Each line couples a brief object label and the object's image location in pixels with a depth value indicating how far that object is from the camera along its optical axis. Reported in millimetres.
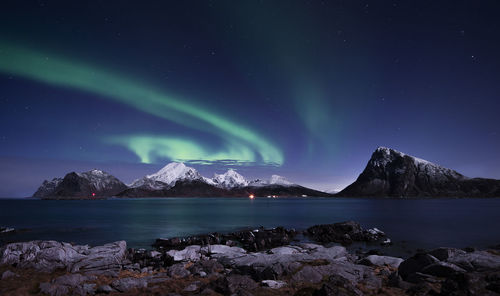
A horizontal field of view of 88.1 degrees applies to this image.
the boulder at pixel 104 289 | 17438
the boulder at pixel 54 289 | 17017
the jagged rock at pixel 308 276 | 18562
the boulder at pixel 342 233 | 44438
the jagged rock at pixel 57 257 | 23711
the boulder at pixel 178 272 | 21255
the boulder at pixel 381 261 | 24667
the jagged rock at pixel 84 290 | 17016
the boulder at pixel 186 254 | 27680
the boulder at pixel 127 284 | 17859
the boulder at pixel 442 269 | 17938
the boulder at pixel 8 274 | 20922
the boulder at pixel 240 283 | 16750
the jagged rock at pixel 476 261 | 18614
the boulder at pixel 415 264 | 19453
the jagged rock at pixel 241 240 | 38903
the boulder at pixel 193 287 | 17250
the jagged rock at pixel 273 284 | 17297
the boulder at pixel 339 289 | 14258
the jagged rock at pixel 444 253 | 21484
